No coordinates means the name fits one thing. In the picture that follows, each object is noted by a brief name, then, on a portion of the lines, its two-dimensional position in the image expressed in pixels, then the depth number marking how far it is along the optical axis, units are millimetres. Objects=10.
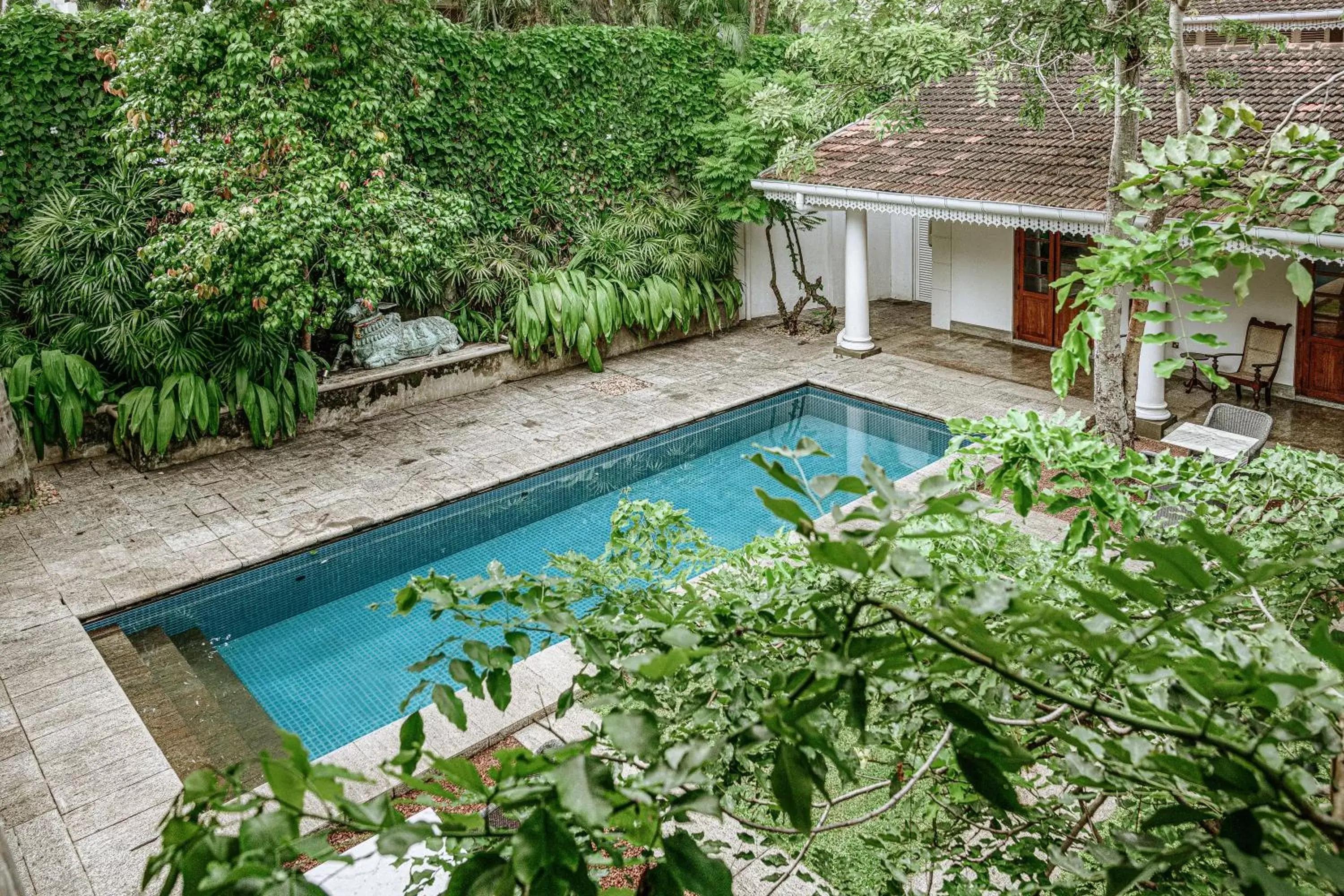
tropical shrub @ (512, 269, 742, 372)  13250
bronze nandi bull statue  12523
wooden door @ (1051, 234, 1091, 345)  13328
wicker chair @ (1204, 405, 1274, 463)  9148
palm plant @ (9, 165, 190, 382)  10680
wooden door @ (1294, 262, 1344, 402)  11188
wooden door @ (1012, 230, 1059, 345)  13828
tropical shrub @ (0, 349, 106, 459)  10172
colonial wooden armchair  11289
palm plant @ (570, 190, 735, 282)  14250
